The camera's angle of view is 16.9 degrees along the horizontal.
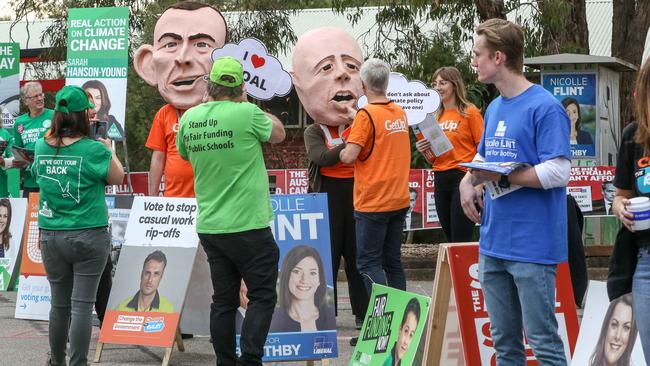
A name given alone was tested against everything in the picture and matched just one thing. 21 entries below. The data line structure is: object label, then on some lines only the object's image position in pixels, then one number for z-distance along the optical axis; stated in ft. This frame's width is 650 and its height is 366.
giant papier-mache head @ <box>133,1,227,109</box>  55.47
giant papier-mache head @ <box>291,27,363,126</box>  55.71
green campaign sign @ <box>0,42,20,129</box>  86.45
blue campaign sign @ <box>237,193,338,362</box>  44.87
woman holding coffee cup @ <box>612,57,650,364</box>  27.54
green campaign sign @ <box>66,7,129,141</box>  69.75
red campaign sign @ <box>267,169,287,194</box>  87.95
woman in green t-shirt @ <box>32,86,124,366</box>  40.85
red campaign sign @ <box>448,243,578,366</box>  36.99
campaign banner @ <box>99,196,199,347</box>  47.65
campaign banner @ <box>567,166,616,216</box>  81.46
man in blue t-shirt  30.78
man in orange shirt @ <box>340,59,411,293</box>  47.97
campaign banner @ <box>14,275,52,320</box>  58.56
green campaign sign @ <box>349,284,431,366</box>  38.14
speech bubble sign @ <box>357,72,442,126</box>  55.81
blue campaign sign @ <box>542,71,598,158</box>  84.95
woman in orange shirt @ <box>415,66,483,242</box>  54.65
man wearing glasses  72.46
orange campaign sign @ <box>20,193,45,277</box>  60.12
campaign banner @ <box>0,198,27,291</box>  73.52
